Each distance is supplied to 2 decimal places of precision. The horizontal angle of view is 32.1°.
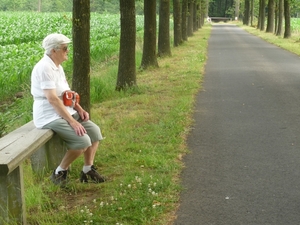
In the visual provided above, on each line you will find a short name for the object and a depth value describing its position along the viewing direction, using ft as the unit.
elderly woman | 17.98
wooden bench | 14.75
